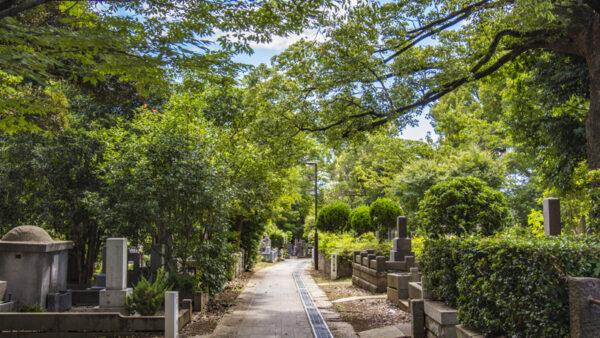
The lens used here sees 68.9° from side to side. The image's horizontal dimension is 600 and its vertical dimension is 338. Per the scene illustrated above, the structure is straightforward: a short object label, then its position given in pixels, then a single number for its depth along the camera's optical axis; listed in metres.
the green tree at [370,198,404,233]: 20.67
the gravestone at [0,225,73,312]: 9.48
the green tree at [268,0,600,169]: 10.68
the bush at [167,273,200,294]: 10.66
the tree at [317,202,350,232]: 30.11
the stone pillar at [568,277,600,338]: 3.24
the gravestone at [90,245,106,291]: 10.79
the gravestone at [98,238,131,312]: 8.74
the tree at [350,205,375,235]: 24.36
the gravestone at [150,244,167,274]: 11.52
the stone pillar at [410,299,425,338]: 7.45
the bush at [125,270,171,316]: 8.52
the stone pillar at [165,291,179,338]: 7.38
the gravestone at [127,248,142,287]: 11.58
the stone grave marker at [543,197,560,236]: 6.24
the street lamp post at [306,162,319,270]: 28.42
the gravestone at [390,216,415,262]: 14.14
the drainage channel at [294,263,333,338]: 8.71
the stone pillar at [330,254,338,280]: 20.03
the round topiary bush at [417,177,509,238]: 7.21
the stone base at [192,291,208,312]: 10.73
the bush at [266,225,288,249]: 46.81
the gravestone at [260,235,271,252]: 42.21
